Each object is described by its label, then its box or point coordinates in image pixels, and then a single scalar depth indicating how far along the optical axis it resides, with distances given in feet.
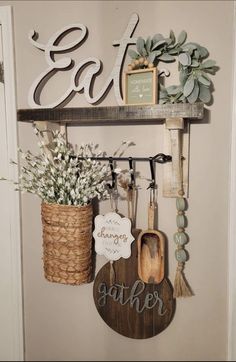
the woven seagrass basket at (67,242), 3.38
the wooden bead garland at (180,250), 3.52
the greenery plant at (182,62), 3.22
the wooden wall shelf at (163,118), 3.08
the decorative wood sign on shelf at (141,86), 3.23
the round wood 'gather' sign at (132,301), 3.71
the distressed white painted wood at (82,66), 3.55
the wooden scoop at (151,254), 3.57
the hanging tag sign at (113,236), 3.55
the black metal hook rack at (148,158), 3.43
